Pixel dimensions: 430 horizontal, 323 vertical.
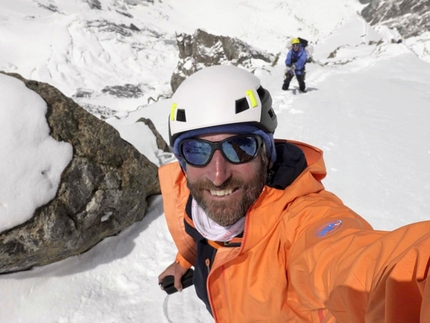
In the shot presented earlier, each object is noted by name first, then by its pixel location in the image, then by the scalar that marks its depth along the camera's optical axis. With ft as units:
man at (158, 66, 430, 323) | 2.79
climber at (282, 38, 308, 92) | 26.45
